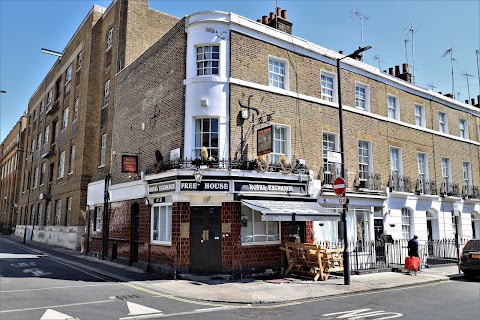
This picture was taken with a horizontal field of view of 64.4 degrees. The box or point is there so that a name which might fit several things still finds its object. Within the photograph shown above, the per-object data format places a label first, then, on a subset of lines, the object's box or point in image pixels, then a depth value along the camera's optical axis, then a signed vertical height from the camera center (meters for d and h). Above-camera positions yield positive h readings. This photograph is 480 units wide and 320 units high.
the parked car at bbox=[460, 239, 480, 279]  15.29 -1.78
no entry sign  13.71 +1.09
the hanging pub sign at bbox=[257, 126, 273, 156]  14.63 +2.94
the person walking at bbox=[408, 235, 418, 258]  16.95 -1.38
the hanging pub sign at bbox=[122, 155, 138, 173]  18.02 +2.47
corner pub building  14.70 +2.80
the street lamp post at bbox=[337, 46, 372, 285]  13.23 -1.27
